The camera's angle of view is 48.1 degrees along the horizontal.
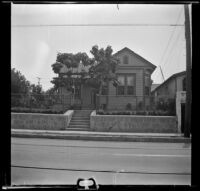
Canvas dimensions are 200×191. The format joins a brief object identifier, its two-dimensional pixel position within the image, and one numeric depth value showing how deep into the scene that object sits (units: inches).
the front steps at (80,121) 411.0
